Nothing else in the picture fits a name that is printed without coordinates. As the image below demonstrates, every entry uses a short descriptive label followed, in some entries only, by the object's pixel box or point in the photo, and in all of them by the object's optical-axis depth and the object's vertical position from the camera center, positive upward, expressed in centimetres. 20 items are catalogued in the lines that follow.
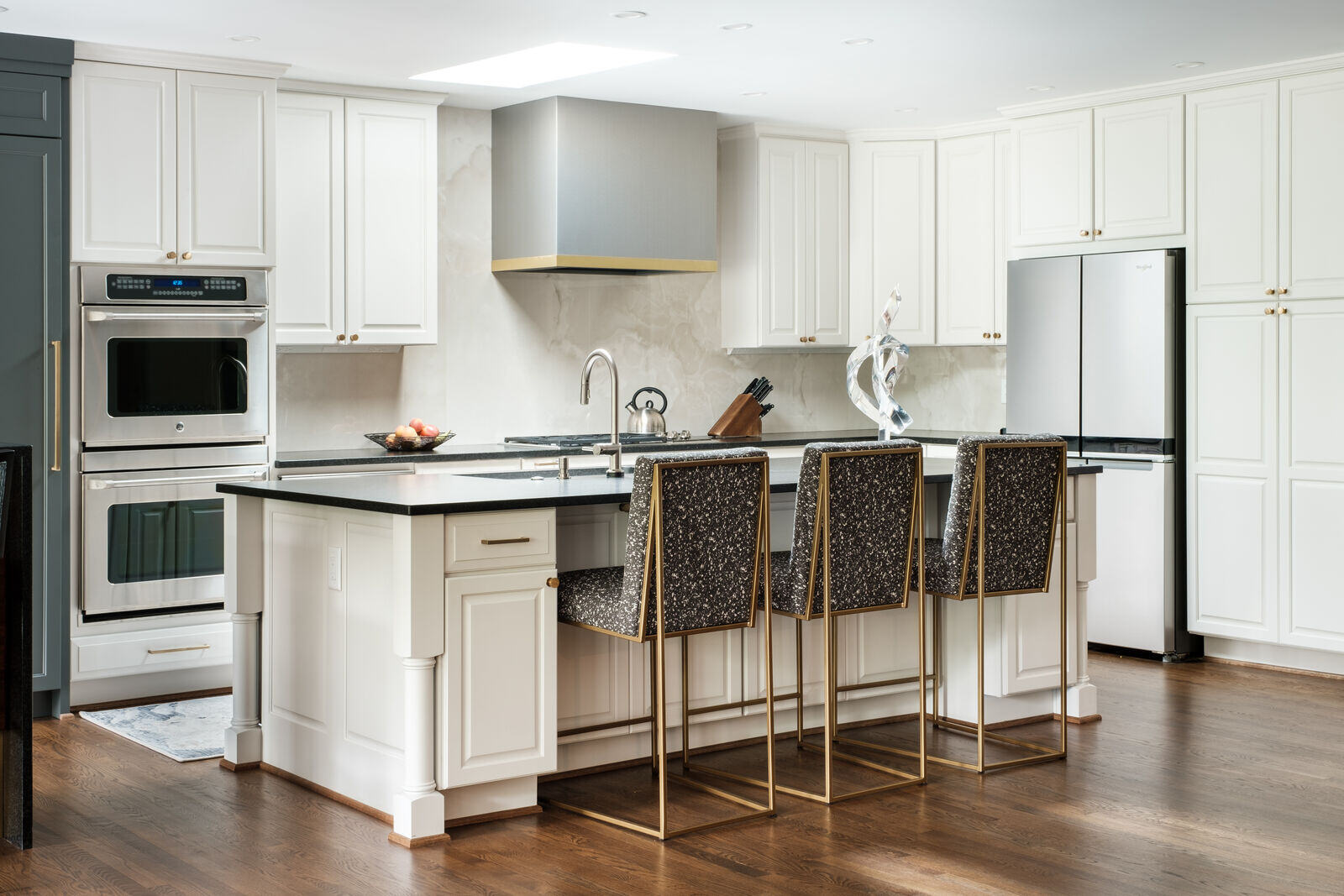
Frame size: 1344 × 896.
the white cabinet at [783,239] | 676 +93
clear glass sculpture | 454 +19
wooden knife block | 683 +5
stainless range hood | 598 +106
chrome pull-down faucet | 404 +6
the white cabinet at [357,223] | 557 +84
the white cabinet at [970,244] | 662 +90
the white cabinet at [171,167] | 488 +94
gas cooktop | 609 -5
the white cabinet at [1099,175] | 580 +111
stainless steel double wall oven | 491 +2
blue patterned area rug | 437 -100
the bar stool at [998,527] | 406 -29
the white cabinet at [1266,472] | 538 -16
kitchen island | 347 -63
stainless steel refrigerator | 577 +8
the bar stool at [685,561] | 342 -33
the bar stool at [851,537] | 371 -29
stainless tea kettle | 654 +4
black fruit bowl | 565 -6
